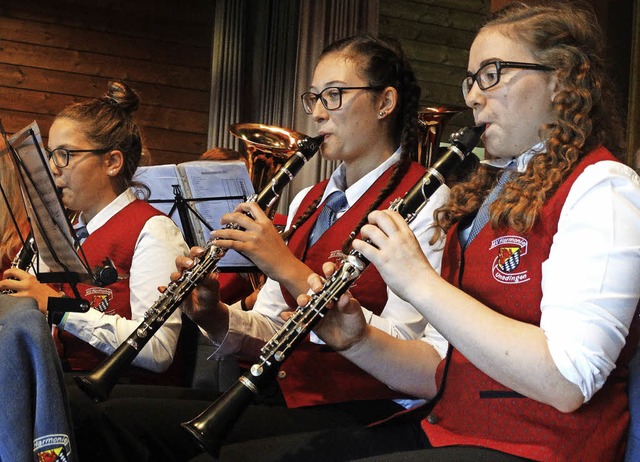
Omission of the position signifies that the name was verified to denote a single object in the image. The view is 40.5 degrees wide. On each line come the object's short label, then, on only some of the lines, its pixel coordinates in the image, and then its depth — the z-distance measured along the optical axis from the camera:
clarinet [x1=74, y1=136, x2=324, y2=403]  1.88
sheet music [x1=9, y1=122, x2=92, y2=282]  1.79
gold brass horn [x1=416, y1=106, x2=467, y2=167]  3.25
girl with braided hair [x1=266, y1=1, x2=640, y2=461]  1.32
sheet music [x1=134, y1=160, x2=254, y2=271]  2.50
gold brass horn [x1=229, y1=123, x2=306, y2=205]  3.34
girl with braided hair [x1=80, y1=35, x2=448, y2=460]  1.97
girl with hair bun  2.33
